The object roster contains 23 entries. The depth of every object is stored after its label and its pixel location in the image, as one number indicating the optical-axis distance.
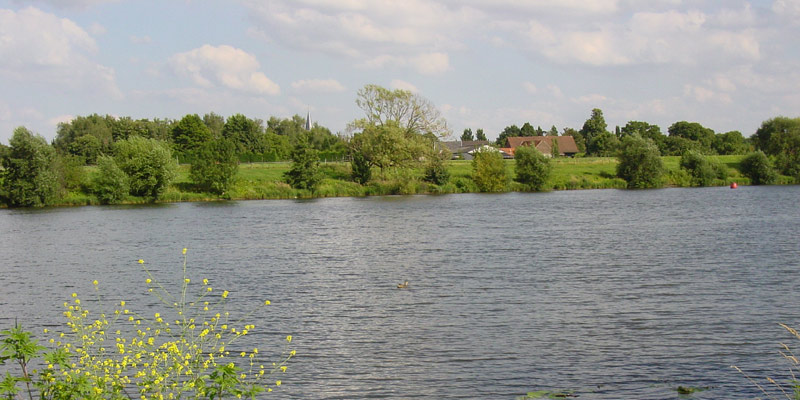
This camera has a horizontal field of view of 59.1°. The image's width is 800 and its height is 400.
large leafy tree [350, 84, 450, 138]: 88.19
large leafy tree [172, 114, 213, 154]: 118.62
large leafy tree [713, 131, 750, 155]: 132.55
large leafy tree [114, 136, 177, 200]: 72.44
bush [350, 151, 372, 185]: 83.62
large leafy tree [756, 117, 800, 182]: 93.31
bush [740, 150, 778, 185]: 90.06
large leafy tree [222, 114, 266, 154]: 130.62
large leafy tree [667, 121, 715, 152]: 139.25
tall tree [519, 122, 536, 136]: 181.75
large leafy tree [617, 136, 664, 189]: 86.50
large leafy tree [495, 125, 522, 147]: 186.12
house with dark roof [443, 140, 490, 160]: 152.85
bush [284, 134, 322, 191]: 79.56
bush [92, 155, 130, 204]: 70.94
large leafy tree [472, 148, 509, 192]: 85.44
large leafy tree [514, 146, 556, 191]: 85.62
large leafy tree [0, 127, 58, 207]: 67.62
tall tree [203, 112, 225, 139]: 144.55
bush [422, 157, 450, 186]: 84.06
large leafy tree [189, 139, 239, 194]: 77.75
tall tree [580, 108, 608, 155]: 157.12
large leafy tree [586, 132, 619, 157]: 133.38
